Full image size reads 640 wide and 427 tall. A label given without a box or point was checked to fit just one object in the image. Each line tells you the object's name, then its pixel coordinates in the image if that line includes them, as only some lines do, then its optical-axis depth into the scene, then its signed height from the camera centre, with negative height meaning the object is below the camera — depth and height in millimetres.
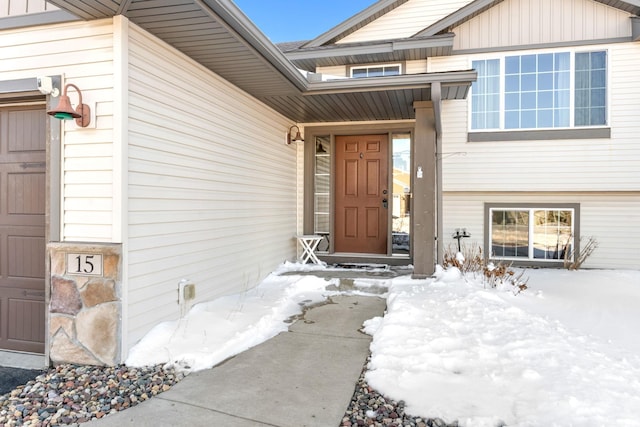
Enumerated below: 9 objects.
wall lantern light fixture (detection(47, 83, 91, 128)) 2709 +706
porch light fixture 6195 +1219
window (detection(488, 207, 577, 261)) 6570 -287
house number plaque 2861 -382
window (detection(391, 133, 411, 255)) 6445 +357
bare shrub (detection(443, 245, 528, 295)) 4695 -698
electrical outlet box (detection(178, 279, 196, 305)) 3524 -715
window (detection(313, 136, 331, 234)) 6641 +491
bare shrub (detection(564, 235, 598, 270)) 6273 -606
